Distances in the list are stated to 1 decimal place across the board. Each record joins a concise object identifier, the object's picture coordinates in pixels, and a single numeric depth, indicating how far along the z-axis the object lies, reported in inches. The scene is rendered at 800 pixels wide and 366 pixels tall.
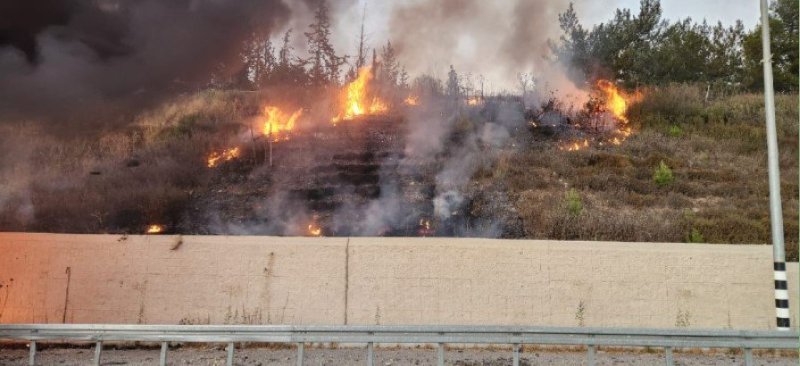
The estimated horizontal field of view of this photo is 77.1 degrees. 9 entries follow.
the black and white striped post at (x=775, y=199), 303.9
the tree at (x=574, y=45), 1080.8
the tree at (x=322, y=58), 1235.2
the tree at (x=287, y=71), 1252.5
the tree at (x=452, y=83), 1037.2
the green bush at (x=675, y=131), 771.4
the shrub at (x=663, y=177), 600.4
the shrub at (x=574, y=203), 518.6
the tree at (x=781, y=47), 1058.7
